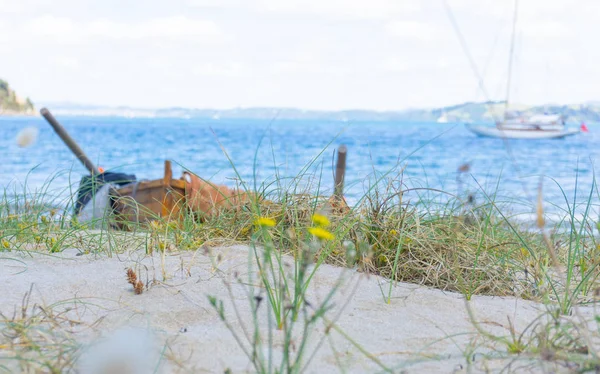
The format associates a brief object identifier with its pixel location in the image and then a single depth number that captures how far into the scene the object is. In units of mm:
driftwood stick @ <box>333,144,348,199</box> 6469
